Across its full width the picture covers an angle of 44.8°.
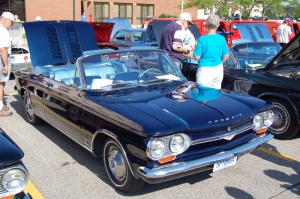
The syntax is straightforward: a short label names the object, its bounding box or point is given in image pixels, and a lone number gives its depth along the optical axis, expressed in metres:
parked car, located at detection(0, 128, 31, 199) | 2.53
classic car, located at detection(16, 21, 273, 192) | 3.49
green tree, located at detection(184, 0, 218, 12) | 31.75
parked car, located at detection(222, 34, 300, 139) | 5.52
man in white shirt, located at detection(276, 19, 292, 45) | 13.27
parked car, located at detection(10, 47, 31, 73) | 10.35
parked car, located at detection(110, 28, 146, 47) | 12.08
